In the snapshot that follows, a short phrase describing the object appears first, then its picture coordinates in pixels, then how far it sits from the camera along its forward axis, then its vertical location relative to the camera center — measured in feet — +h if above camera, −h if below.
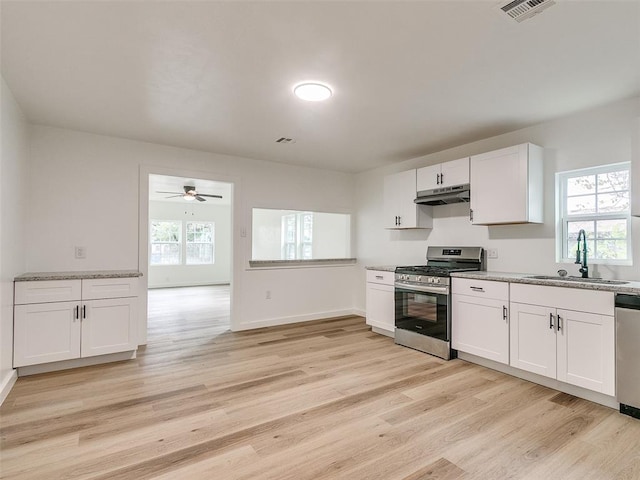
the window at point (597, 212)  9.78 +1.05
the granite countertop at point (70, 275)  10.04 -1.00
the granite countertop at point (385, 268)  14.41 -0.98
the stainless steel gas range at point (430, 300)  11.91 -2.00
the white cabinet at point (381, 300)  14.47 -2.37
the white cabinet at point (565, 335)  8.24 -2.31
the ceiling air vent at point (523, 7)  5.70 +4.07
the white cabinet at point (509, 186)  10.73 +2.00
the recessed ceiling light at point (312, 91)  8.71 +4.04
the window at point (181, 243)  31.96 +0.14
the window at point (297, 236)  28.02 +0.82
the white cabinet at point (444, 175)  12.62 +2.78
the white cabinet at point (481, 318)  10.37 -2.30
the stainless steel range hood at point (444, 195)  12.67 +1.96
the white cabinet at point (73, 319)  9.98 -2.34
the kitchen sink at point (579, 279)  9.02 -0.91
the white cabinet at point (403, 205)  14.68 +1.80
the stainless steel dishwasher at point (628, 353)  7.72 -2.42
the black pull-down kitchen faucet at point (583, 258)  9.85 -0.32
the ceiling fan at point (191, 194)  23.76 +3.56
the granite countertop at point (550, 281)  7.99 -0.94
